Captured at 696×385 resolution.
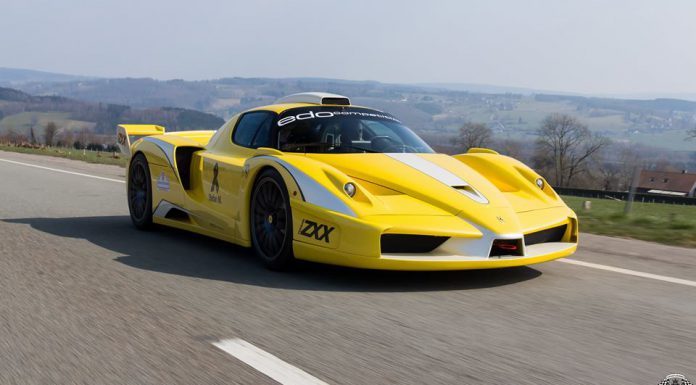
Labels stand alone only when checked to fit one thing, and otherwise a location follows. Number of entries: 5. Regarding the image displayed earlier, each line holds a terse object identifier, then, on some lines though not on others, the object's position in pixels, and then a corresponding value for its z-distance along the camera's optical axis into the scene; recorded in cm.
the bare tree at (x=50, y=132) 8115
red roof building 11100
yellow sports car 495
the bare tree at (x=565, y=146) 9388
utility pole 959
